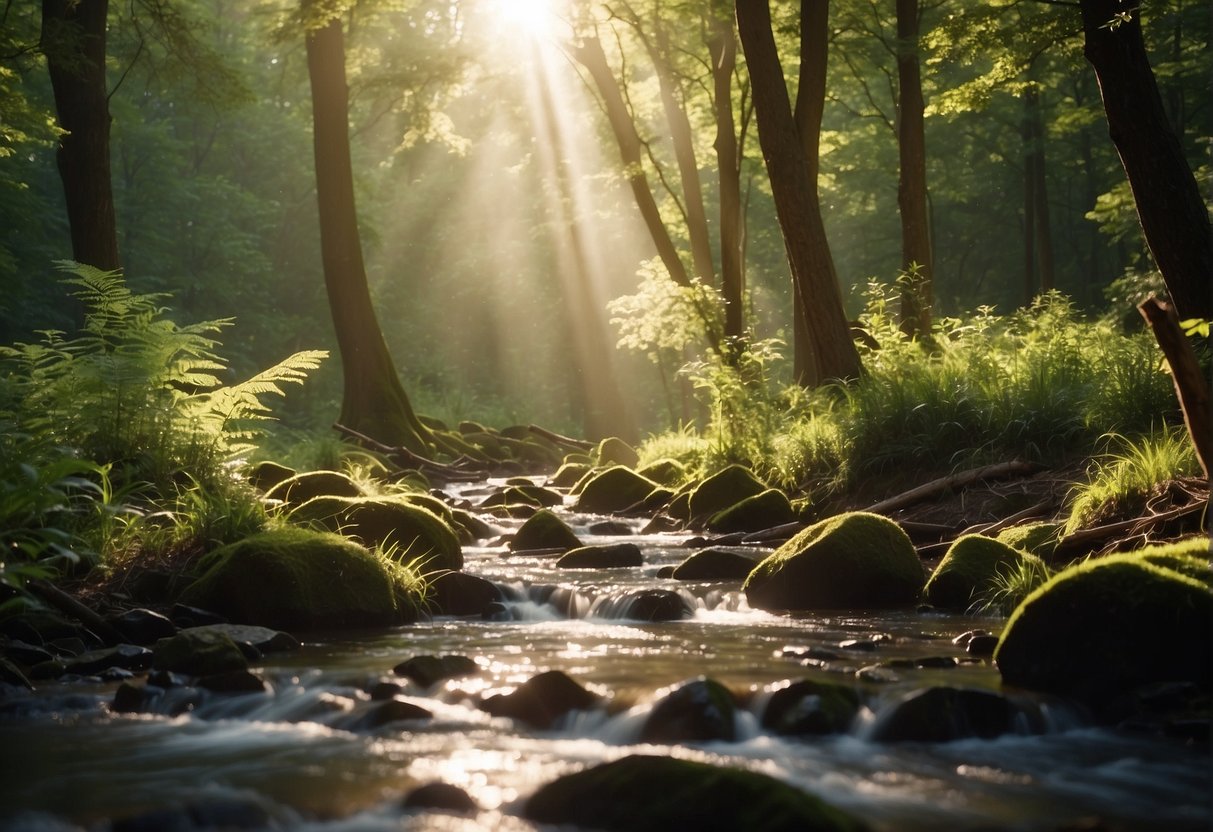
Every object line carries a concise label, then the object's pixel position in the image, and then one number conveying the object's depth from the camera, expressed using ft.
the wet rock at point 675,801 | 12.73
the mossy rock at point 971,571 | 26.35
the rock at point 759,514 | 38.58
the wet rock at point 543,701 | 18.04
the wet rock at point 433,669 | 19.83
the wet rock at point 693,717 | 16.98
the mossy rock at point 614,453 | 68.54
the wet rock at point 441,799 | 14.35
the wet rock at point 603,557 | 33.94
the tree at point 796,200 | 44.42
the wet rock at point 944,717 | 16.92
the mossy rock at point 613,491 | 49.83
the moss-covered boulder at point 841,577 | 27.66
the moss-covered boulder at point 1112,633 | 17.90
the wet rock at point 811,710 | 17.19
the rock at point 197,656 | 20.83
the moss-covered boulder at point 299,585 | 25.26
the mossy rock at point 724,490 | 42.01
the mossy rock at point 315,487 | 36.68
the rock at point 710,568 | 31.22
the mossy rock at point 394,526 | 31.13
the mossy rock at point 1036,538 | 27.66
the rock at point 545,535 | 37.73
